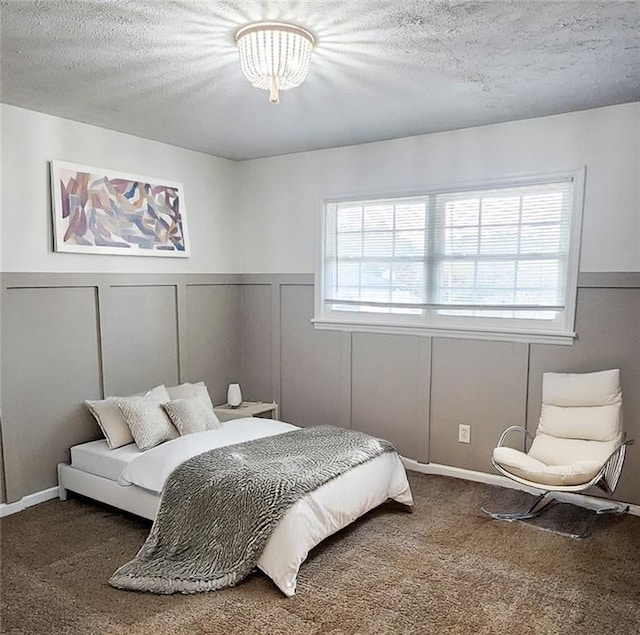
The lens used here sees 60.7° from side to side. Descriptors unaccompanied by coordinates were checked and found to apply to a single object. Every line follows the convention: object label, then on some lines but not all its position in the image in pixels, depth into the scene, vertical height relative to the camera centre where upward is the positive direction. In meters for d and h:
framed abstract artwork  3.60 +0.32
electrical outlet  3.98 -1.25
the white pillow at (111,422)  3.57 -1.08
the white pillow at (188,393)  4.04 -1.00
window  3.63 +0.00
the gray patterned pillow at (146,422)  3.50 -1.06
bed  2.58 -1.29
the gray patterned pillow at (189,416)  3.62 -1.05
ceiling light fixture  2.25 +0.87
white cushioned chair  3.03 -1.08
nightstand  4.45 -1.25
